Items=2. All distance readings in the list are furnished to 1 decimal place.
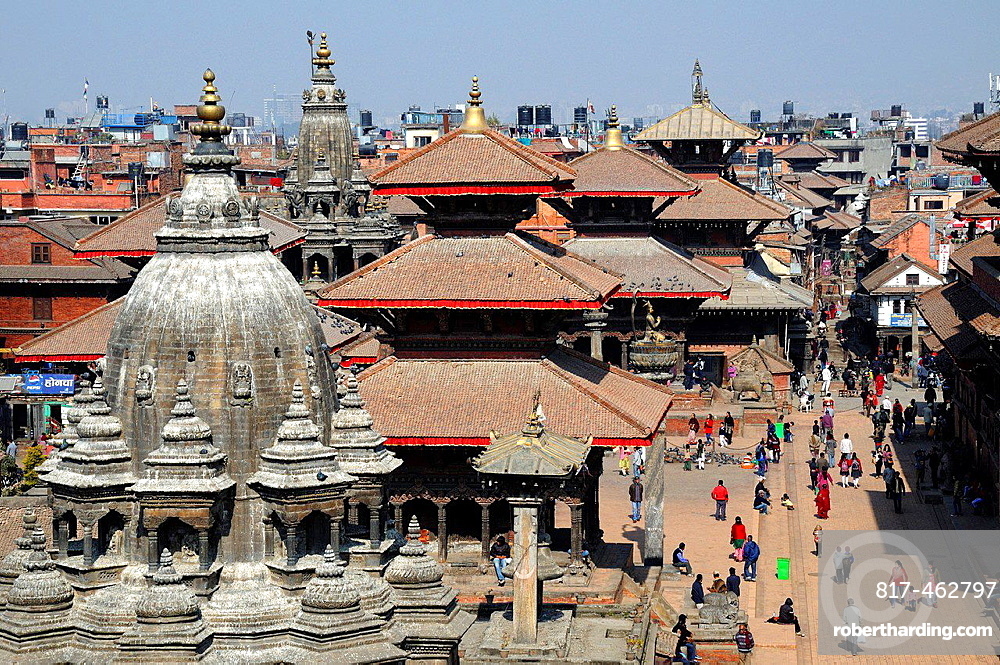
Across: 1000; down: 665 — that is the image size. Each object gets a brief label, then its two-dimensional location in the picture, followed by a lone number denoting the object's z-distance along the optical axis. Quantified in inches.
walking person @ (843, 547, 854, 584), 1585.9
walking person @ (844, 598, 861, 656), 1392.7
